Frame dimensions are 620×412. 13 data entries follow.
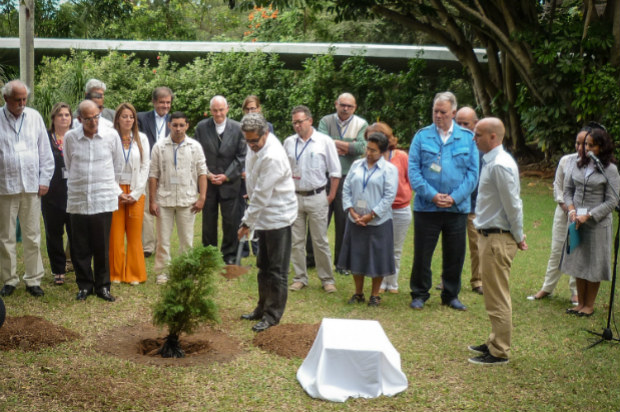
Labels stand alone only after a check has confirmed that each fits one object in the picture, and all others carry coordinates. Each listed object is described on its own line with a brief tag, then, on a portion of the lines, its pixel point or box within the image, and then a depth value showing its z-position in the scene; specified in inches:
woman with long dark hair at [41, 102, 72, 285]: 335.0
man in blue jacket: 305.4
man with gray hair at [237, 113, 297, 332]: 266.1
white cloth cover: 213.5
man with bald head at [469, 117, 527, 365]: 238.2
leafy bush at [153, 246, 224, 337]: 236.1
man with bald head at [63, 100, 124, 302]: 303.1
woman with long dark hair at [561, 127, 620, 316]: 297.6
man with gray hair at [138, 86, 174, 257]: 377.4
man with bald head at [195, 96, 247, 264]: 369.7
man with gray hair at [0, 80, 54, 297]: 301.6
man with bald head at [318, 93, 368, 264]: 362.3
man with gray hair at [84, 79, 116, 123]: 350.6
